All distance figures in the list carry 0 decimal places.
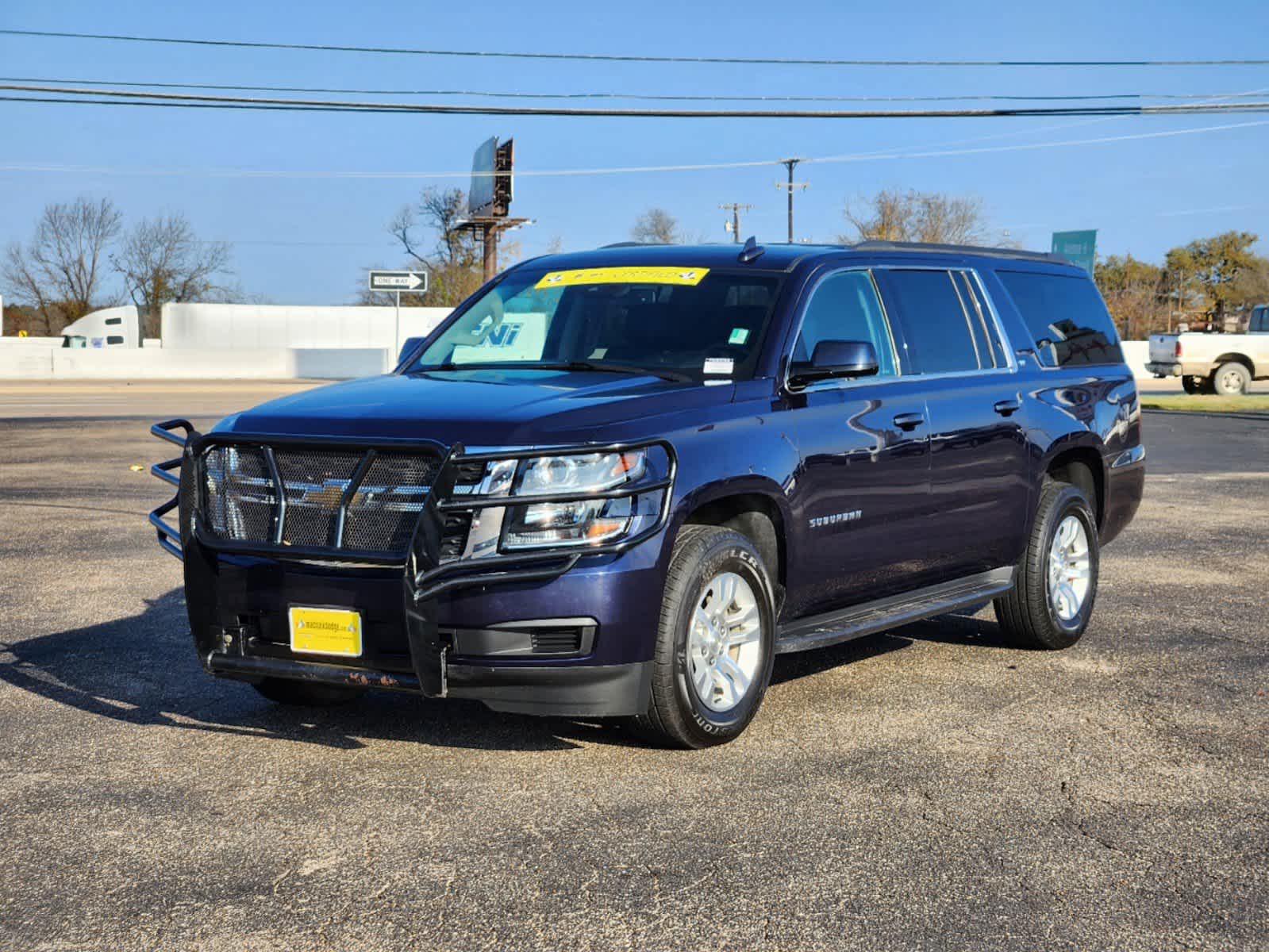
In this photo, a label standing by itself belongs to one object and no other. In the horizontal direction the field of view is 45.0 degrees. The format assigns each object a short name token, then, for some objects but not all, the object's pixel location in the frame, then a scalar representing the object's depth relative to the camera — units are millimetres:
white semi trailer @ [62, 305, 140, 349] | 69562
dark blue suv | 5094
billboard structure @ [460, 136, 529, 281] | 52844
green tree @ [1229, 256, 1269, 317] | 107000
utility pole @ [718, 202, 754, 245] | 91956
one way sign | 38812
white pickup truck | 37406
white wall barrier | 55781
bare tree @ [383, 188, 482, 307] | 84062
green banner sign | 53031
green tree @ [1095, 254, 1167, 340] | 100062
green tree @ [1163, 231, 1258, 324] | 109375
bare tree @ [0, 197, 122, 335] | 91250
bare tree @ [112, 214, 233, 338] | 92188
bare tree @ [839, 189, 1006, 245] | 72438
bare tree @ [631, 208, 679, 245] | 89694
